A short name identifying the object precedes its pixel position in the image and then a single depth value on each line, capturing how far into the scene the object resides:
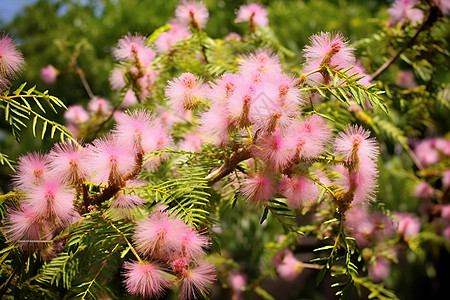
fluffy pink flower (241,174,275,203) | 0.42
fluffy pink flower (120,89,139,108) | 0.68
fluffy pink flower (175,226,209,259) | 0.38
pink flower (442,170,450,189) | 1.05
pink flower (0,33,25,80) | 0.41
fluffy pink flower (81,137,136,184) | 0.39
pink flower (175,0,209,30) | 0.63
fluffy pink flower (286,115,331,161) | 0.40
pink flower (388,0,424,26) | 0.70
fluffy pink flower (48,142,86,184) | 0.39
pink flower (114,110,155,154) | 0.41
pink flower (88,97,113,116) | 0.78
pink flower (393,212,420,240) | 0.74
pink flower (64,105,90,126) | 0.81
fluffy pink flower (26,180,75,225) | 0.38
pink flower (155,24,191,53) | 0.64
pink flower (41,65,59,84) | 0.87
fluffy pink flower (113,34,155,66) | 0.58
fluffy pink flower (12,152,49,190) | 0.41
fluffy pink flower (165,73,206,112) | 0.43
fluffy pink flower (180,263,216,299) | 0.39
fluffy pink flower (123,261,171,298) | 0.37
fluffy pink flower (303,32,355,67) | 0.41
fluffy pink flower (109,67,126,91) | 0.65
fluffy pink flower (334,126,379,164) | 0.40
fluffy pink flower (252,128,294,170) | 0.39
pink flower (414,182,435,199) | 1.11
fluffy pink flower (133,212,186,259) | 0.38
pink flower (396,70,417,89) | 1.12
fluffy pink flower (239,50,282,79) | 0.44
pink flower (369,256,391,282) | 0.76
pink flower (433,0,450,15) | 0.66
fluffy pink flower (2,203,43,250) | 0.38
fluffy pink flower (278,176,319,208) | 0.43
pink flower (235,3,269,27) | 0.67
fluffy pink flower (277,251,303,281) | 0.77
